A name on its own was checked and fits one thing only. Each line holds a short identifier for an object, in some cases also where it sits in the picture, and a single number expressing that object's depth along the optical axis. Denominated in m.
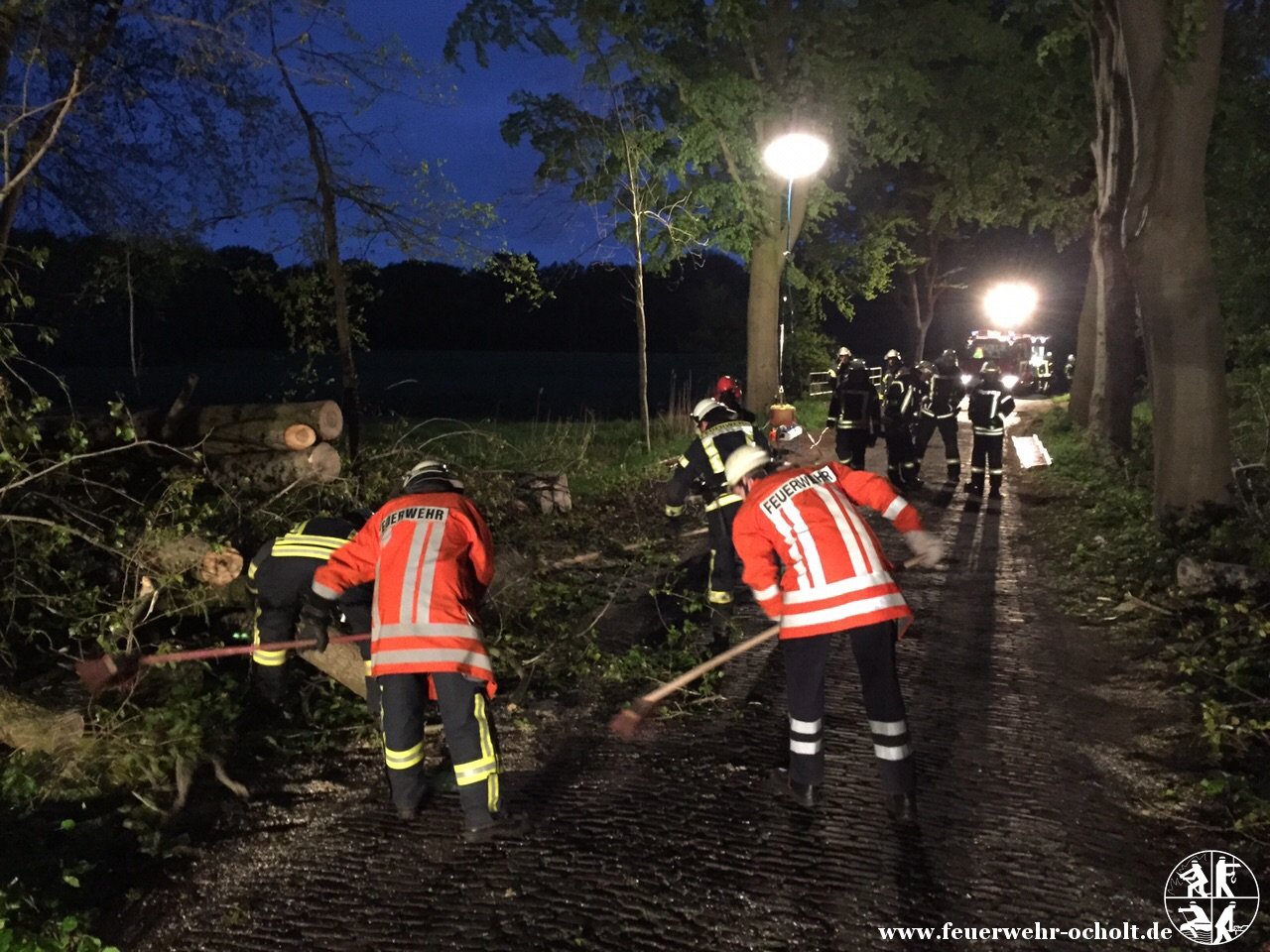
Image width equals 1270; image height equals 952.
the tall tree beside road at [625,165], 15.22
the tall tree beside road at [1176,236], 8.49
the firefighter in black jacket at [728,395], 8.00
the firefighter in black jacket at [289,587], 5.19
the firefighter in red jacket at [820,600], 4.29
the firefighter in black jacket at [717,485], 7.02
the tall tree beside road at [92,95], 6.85
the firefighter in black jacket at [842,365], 13.16
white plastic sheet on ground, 15.95
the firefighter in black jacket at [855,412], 12.97
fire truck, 31.34
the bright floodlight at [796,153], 13.03
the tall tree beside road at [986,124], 16.41
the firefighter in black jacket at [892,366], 13.99
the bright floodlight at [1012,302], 38.22
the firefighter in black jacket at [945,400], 12.86
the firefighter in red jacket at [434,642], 4.16
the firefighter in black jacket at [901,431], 12.68
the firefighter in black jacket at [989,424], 11.80
